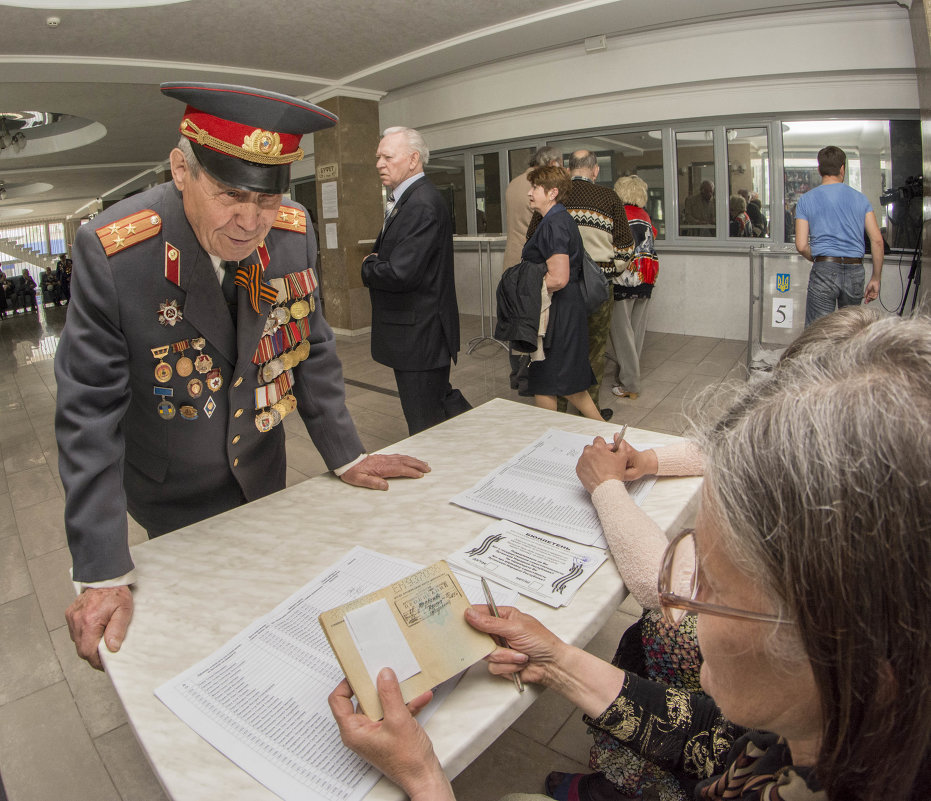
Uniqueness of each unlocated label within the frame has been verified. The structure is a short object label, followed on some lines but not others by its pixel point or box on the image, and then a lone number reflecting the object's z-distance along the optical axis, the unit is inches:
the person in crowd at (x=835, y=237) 176.4
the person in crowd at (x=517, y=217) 170.7
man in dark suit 125.6
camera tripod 203.3
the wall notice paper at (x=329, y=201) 310.0
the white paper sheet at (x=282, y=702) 31.2
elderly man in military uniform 47.0
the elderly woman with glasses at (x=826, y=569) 19.6
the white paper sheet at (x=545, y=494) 52.3
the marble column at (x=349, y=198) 304.8
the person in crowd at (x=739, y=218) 256.1
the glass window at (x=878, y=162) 219.0
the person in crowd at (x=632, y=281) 190.4
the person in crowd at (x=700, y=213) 263.0
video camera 217.9
